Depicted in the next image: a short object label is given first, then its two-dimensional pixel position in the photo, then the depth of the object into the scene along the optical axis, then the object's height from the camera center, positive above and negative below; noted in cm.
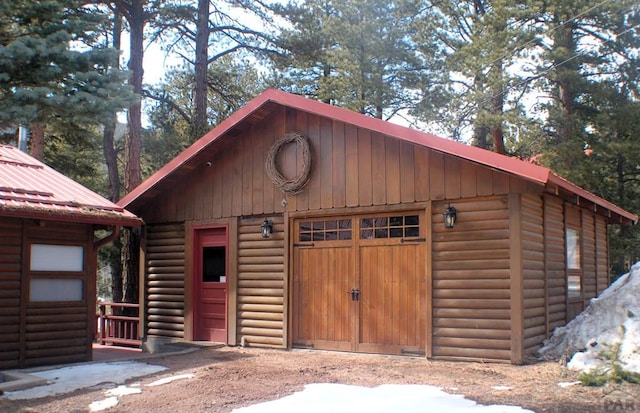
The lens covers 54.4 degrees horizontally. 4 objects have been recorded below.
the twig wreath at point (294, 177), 1049 +160
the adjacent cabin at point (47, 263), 869 -6
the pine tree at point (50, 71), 805 +255
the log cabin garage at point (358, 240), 873 +33
